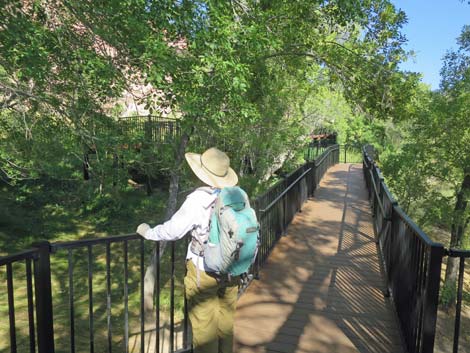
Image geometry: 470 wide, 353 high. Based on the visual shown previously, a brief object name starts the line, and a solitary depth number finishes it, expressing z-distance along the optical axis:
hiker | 2.88
